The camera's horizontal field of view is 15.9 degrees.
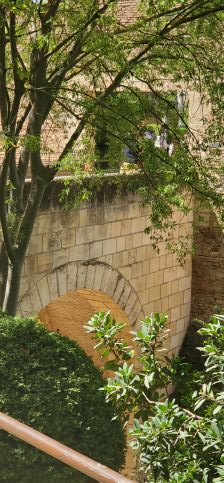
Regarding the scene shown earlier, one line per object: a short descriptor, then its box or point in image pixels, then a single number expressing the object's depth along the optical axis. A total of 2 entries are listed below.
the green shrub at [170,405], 3.59
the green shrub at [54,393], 5.86
